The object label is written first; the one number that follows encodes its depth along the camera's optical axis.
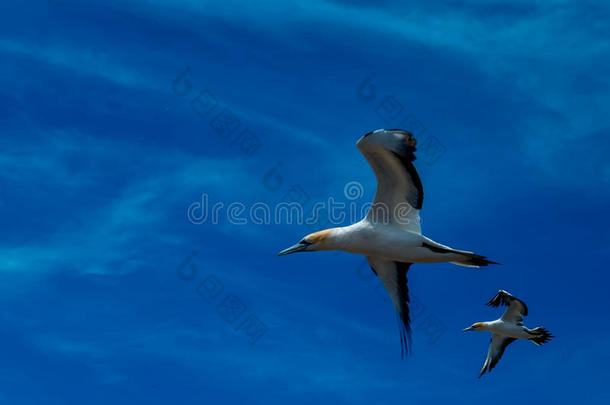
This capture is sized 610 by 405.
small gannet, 22.36
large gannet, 15.00
